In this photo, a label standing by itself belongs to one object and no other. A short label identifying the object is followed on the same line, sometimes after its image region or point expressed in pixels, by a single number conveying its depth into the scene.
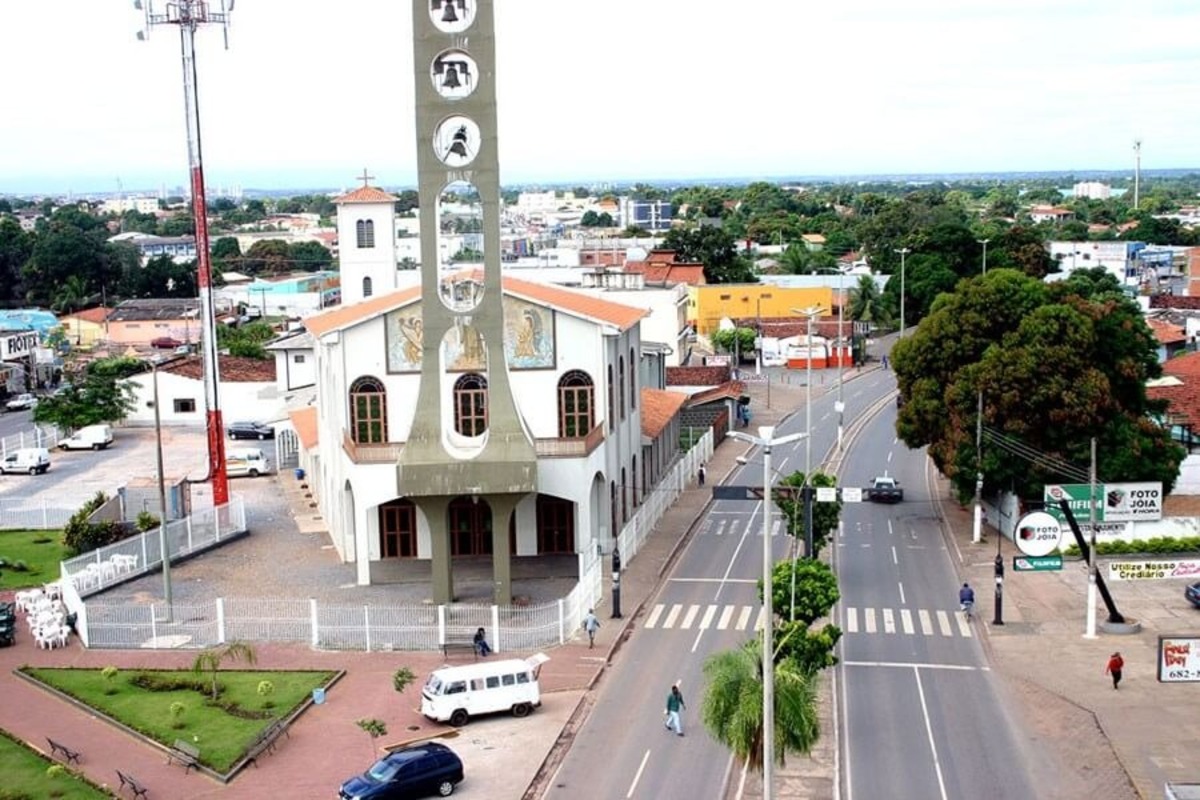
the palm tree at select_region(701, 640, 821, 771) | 26.12
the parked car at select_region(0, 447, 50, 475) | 66.44
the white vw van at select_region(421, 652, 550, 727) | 32.44
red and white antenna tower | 50.31
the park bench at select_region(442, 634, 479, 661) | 37.41
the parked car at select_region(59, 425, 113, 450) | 73.00
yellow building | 110.81
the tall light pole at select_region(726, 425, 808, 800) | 24.53
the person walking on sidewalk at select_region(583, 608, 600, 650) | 38.09
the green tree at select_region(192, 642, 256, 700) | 34.91
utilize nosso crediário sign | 38.81
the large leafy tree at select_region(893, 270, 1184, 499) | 48.12
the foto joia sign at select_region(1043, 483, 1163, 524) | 45.81
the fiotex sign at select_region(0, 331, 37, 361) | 95.19
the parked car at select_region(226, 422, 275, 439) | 75.69
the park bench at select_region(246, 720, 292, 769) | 30.66
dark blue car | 27.66
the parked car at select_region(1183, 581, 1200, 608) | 41.44
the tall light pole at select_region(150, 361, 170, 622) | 39.47
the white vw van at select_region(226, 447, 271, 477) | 65.19
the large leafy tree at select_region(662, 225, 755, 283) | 129.75
